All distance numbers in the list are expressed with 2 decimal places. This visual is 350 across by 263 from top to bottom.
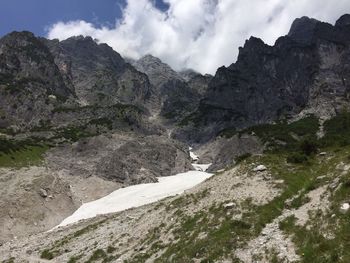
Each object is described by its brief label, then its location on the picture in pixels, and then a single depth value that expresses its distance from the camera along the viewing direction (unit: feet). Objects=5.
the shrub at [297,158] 166.40
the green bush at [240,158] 205.93
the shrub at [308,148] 179.52
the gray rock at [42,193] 361.71
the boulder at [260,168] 164.86
